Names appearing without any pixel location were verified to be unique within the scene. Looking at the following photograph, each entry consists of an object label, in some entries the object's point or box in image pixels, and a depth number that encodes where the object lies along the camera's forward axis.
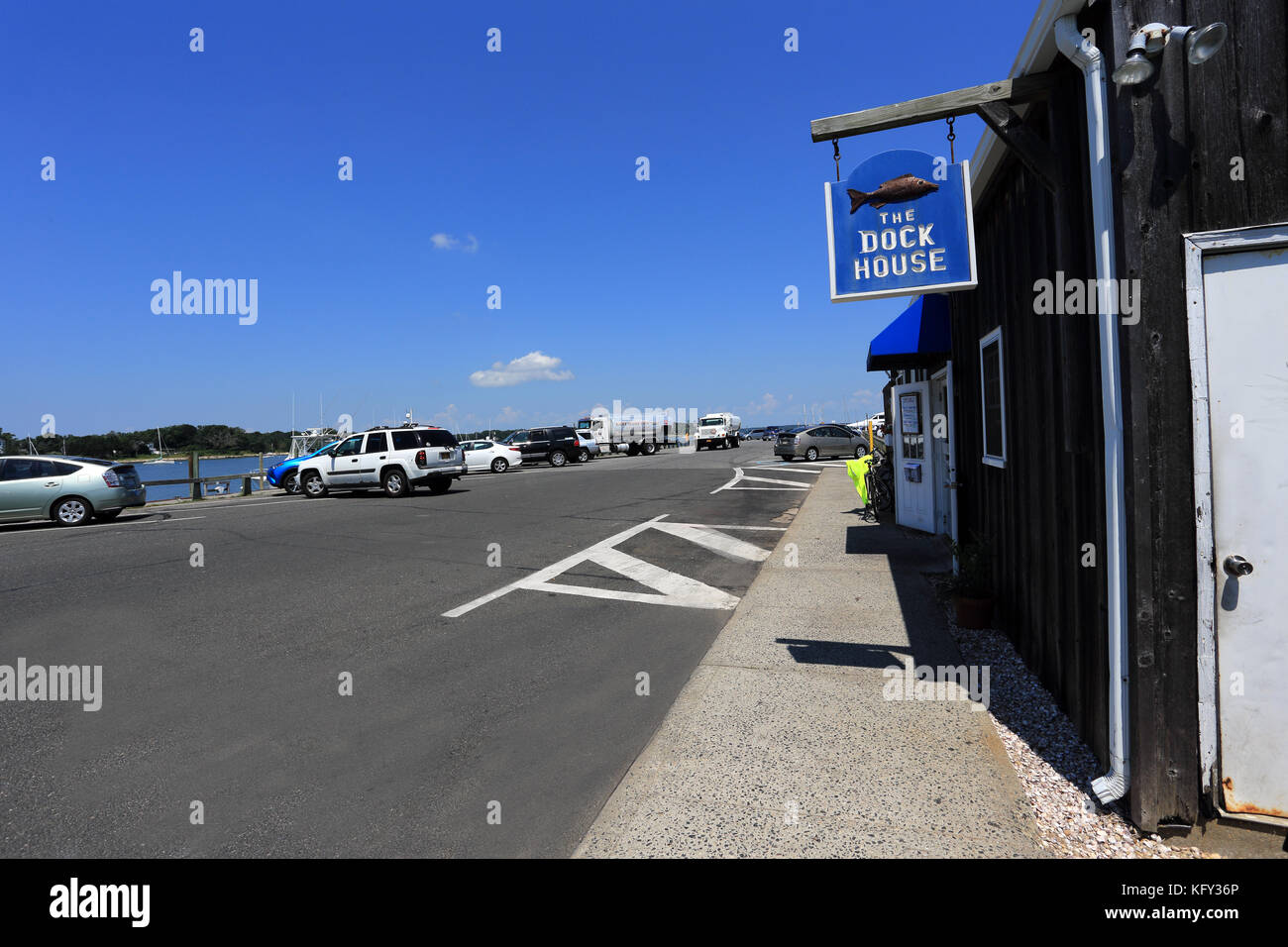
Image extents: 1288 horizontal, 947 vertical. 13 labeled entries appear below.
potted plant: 6.13
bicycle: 13.41
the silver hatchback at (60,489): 14.55
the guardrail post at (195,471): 23.96
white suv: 19.47
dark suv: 36.19
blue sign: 4.47
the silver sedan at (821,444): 32.12
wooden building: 3.03
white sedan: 33.62
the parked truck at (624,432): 45.44
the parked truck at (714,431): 47.19
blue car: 24.47
